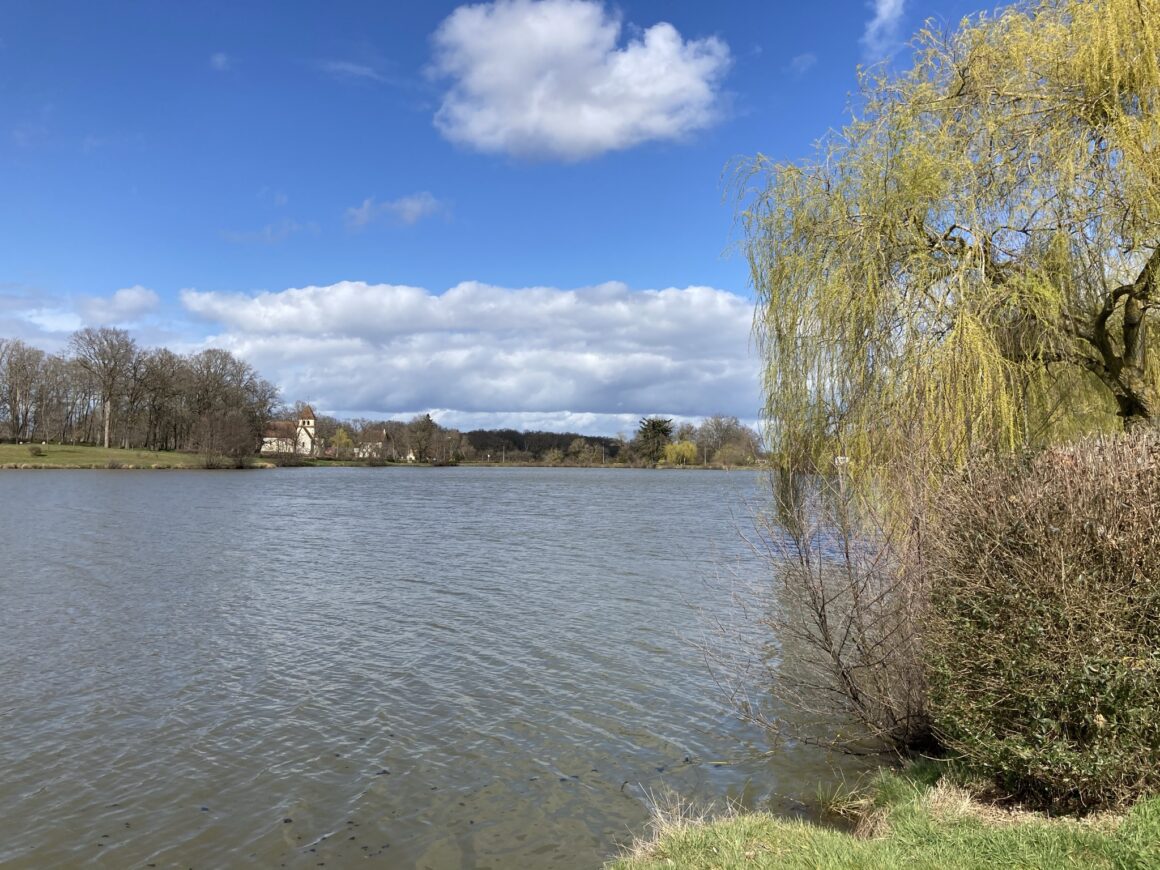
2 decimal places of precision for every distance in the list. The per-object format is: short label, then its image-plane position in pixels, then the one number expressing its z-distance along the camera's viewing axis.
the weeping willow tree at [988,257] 7.30
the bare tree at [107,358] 87.50
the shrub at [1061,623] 4.86
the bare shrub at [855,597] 7.16
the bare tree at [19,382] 92.44
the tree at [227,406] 88.19
